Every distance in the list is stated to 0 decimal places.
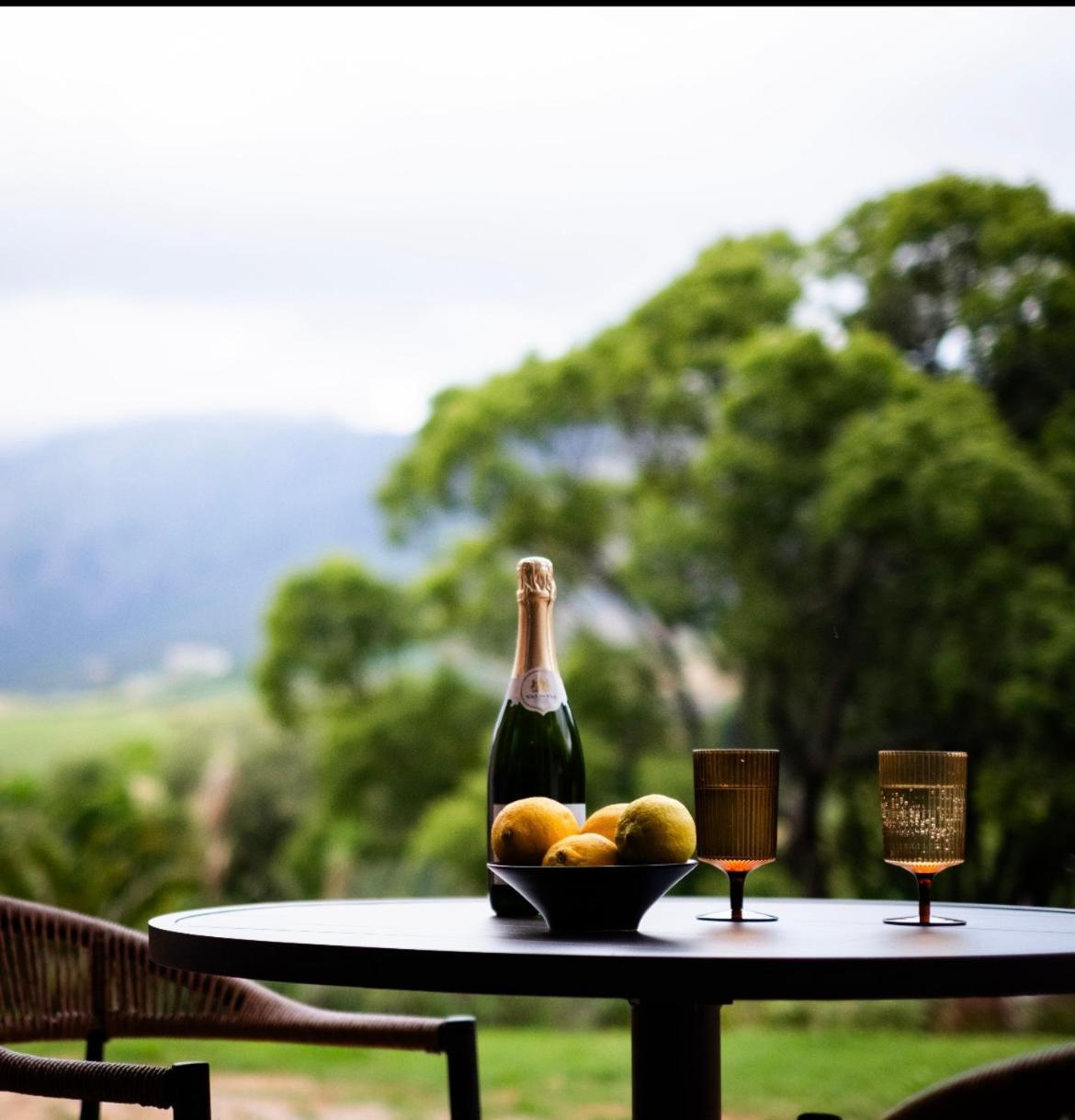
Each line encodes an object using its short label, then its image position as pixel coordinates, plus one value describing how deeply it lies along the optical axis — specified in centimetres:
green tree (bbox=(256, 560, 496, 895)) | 802
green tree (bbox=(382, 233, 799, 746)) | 773
